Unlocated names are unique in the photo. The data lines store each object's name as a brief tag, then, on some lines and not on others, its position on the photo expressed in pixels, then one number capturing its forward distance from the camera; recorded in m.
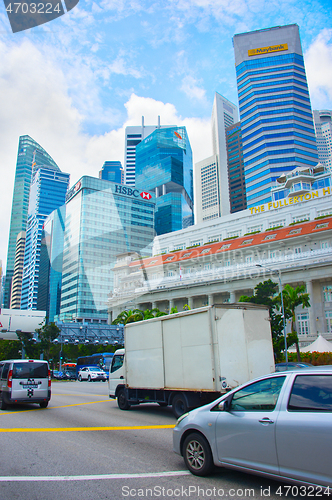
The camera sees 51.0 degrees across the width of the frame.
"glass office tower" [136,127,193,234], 175.12
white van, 14.05
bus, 44.80
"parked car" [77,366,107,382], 40.41
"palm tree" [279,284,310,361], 40.84
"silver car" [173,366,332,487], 4.42
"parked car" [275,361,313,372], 25.25
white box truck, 10.35
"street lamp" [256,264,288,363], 34.45
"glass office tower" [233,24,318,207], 133.88
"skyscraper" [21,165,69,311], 184.38
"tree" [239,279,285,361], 36.19
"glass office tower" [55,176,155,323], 122.88
